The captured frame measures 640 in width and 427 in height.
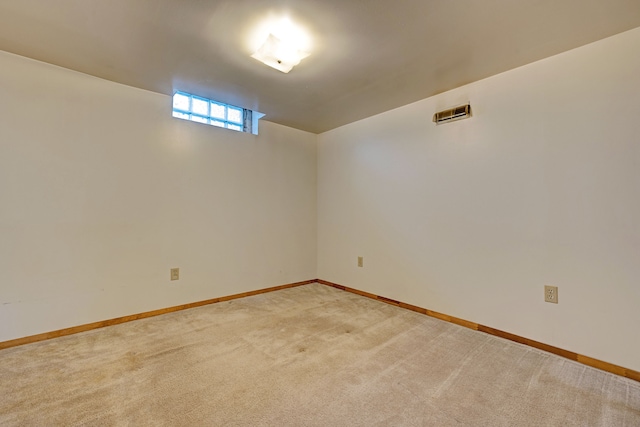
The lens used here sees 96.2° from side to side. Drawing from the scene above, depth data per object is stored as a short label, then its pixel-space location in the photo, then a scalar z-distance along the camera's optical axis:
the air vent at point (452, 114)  2.45
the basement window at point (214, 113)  2.87
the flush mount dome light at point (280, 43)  1.71
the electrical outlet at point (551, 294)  2.01
